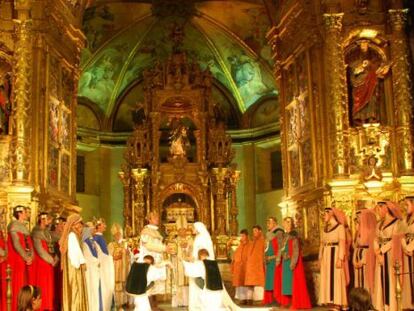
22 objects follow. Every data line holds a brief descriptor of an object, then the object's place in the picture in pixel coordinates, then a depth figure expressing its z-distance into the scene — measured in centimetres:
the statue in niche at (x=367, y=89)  1484
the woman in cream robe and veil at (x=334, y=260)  1194
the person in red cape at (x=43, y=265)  1150
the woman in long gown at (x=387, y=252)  1068
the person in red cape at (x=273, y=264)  1367
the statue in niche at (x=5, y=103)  1488
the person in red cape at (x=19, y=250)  1105
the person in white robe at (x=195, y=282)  1140
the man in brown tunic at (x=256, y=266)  1453
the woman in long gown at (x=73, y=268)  1055
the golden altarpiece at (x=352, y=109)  1412
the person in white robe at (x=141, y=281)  1106
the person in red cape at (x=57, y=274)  1225
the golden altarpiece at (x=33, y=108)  1412
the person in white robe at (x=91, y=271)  1120
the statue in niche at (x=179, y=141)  2186
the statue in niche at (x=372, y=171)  1391
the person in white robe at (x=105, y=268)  1227
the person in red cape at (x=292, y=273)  1303
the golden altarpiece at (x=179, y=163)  2131
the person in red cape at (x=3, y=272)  1051
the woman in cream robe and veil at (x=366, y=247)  1137
